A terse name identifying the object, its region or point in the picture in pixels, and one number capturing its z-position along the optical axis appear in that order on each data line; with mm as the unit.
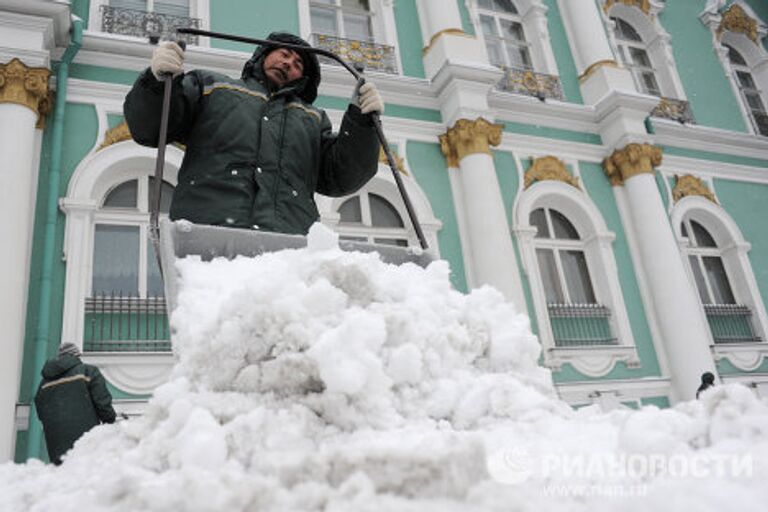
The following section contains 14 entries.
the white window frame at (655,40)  10422
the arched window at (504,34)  9312
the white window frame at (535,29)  9242
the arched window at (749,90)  10990
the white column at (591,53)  8969
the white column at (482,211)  6938
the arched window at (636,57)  10523
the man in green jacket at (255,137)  2211
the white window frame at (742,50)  10977
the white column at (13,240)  4684
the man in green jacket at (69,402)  3330
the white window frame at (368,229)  7129
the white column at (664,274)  7633
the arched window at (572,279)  7395
